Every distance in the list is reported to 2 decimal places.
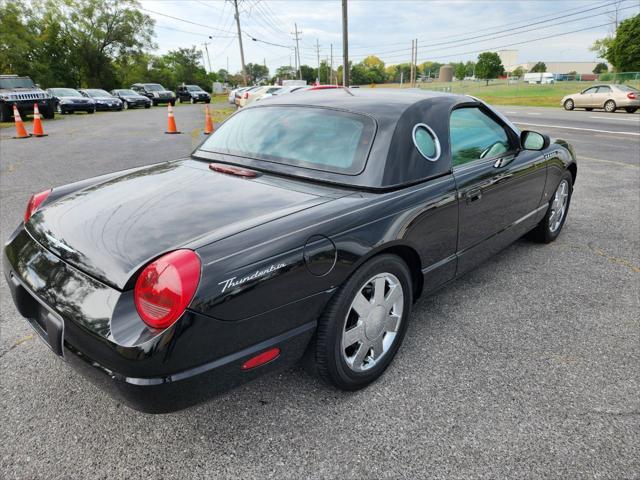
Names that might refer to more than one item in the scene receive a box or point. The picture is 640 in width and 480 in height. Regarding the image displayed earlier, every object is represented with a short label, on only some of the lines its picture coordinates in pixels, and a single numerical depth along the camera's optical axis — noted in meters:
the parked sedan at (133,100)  30.06
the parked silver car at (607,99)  20.22
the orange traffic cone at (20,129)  12.41
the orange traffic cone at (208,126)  12.55
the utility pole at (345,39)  26.86
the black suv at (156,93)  35.22
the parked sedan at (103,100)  26.06
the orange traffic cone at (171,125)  13.24
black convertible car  1.63
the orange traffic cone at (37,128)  12.77
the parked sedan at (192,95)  39.47
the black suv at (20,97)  17.20
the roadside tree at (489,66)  95.28
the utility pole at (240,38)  49.91
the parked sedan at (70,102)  22.97
